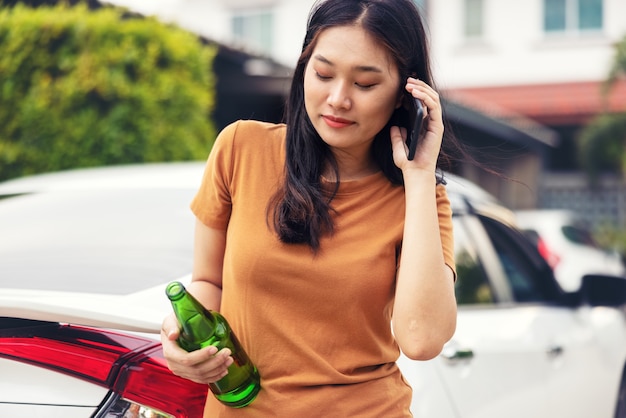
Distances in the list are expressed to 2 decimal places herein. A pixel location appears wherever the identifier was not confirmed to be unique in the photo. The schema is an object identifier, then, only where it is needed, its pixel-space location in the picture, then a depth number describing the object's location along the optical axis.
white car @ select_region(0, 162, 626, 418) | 1.73
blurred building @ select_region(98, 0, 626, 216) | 17.42
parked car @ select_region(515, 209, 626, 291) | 8.12
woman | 1.72
